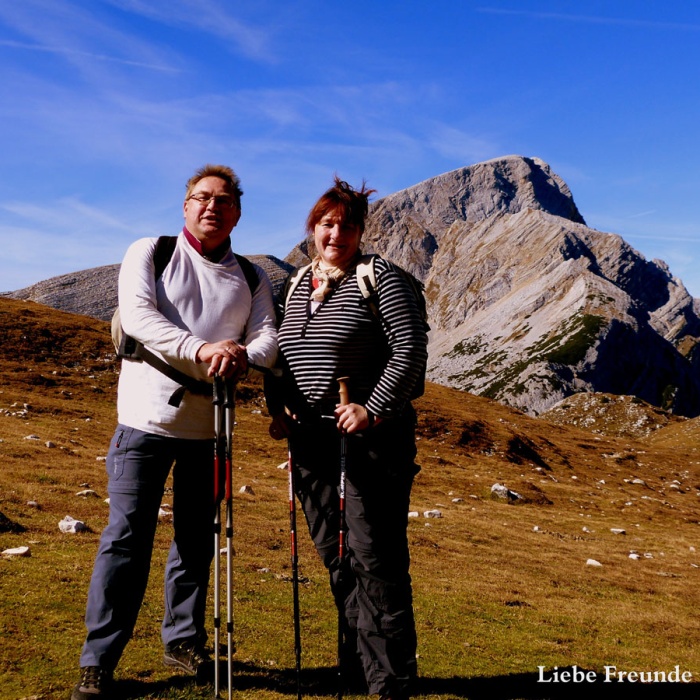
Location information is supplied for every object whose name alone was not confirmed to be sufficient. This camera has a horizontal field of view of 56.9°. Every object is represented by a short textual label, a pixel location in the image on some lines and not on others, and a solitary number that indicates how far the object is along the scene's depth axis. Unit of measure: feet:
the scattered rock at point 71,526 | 35.99
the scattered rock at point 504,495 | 81.41
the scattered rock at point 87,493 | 45.96
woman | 17.16
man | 16.78
